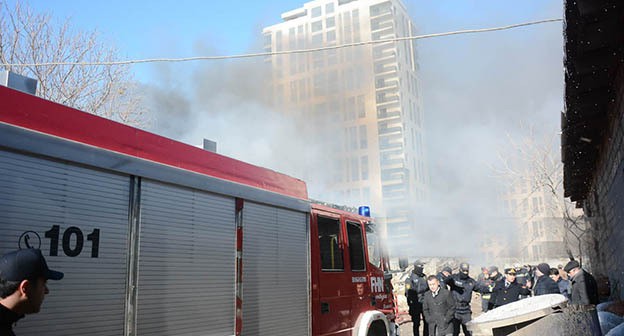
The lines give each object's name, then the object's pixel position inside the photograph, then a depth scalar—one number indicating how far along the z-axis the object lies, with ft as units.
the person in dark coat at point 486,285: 31.81
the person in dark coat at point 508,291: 27.14
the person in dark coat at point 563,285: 31.77
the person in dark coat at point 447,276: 28.02
